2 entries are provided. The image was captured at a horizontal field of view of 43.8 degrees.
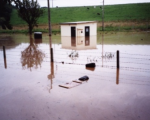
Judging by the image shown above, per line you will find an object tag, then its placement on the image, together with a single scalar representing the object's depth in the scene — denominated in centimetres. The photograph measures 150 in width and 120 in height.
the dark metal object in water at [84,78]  902
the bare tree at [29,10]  3909
